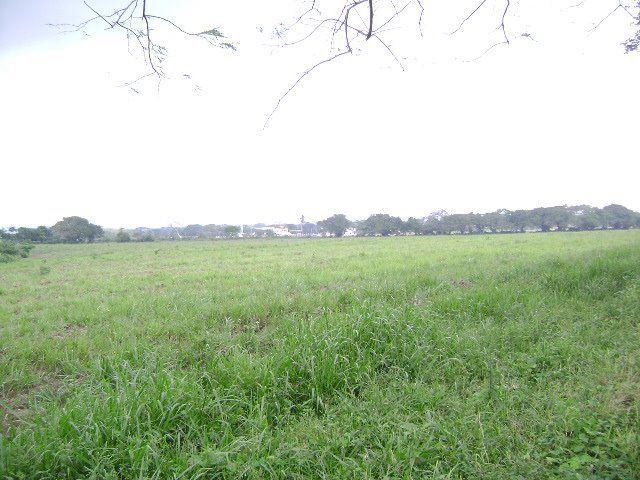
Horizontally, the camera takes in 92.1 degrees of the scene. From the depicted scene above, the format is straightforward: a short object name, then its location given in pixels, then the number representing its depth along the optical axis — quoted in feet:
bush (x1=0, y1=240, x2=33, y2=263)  60.29
